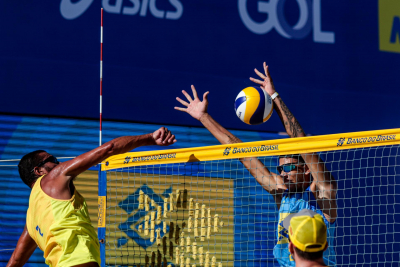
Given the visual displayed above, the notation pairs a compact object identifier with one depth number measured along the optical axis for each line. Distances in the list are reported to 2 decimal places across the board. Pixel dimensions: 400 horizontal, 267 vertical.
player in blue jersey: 9.49
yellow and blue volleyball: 10.58
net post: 11.12
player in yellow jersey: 8.34
